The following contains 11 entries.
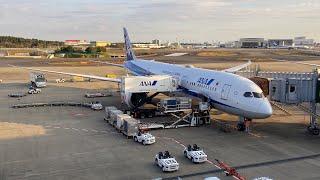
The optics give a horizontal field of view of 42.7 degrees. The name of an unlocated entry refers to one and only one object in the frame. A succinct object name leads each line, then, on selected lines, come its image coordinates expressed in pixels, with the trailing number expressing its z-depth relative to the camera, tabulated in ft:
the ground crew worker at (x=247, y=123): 96.29
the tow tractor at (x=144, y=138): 84.28
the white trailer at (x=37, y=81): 188.34
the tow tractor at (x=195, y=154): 71.36
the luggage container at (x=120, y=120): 95.30
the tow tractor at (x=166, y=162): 66.33
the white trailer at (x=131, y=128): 90.07
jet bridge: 95.20
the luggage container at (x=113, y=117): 101.30
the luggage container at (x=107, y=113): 108.47
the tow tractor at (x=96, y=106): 128.06
